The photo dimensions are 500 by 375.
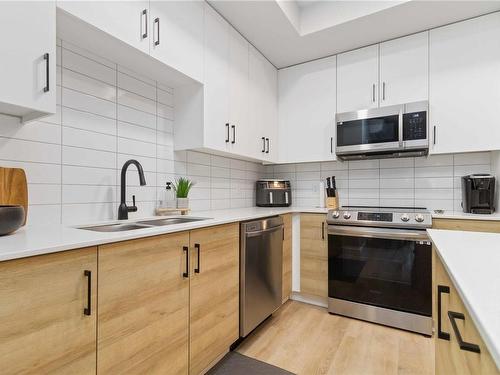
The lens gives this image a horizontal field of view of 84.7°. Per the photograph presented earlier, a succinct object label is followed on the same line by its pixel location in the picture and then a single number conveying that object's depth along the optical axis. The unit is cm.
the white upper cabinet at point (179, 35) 159
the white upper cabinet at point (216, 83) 201
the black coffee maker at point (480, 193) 206
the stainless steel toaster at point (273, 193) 286
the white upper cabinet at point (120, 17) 125
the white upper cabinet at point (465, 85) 212
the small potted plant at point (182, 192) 200
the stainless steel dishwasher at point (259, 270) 180
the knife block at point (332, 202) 269
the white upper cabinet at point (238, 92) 228
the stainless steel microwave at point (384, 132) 227
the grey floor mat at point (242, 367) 159
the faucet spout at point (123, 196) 161
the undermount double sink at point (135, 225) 146
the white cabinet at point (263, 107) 258
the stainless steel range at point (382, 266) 204
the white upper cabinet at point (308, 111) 275
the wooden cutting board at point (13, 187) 114
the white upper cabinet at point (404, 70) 234
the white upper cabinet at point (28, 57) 101
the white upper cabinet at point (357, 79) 253
